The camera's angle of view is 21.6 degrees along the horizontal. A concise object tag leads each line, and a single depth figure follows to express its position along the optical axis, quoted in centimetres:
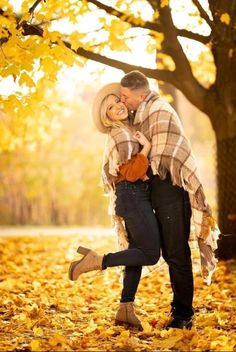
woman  459
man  463
